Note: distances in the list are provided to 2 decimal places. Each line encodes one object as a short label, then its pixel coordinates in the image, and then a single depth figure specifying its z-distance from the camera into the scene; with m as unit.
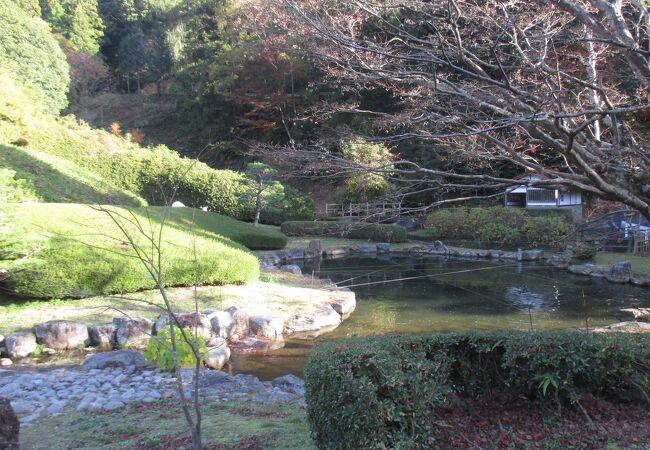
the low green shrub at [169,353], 4.20
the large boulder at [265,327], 7.86
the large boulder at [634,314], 8.70
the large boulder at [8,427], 2.70
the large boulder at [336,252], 18.70
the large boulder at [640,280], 12.38
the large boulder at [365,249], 19.69
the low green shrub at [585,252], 15.63
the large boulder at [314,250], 17.98
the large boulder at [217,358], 6.34
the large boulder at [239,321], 7.80
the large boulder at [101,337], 6.84
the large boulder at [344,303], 9.54
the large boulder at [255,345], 7.25
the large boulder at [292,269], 13.51
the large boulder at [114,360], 5.69
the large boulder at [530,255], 17.08
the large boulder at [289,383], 5.45
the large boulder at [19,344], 6.20
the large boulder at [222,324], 7.41
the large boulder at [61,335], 6.50
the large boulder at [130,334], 6.90
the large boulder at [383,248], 19.54
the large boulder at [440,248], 18.80
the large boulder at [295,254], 17.23
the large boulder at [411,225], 23.63
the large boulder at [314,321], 8.27
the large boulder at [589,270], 13.82
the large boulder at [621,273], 12.94
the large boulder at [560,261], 15.54
